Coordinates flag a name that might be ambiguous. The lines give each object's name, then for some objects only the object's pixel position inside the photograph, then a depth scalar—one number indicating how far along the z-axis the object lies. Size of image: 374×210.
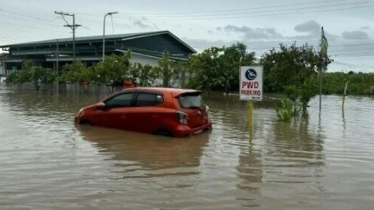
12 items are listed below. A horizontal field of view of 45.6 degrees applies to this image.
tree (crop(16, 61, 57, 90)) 49.21
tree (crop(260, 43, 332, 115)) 22.86
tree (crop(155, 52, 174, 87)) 36.72
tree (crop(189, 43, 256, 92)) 36.28
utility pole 54.78
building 56.28
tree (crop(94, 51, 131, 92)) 37.06
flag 21.36
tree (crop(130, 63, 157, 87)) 36.94
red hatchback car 11.34
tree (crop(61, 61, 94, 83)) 39.50
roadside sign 10.62
